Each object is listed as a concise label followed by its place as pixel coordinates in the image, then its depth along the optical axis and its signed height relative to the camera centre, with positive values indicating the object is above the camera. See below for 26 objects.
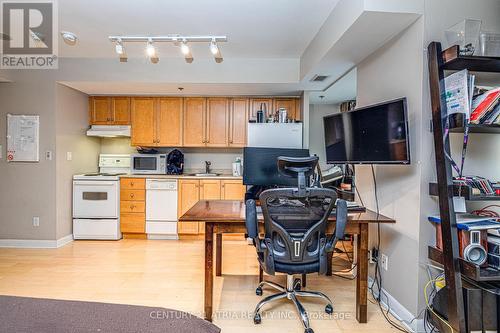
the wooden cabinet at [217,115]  4.49 +0.81
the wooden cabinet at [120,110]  4.49 +0.90
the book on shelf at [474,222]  1.67 -0.35
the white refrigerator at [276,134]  4.04 +0.46
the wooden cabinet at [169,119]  4.47 +0.75
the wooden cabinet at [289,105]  4.45 +0.96
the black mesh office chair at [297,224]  1.83 -0.40
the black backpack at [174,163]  4.60 +0.06
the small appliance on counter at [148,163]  4.58 +0.06
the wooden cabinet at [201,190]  4.25 -0.38
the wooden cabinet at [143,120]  4.48 +0.74
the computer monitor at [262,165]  3.04 +0.01
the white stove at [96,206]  4.11 -0.58
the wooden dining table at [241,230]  2.00 -0.47
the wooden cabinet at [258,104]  4.46 +0.98
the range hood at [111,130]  4.41 +0.57
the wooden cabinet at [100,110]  4.51 +0.90
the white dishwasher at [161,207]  4.25 -0.61
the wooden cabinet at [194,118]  4.48 +0.77
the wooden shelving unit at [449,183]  1.63 -0.11
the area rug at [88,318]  0.90 -0.51
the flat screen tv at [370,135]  1.94 +0.24
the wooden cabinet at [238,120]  4.48 +0.73
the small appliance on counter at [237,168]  4.59 -0.03
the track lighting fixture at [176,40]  2.67 +1.21
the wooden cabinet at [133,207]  4.25 -0.61
